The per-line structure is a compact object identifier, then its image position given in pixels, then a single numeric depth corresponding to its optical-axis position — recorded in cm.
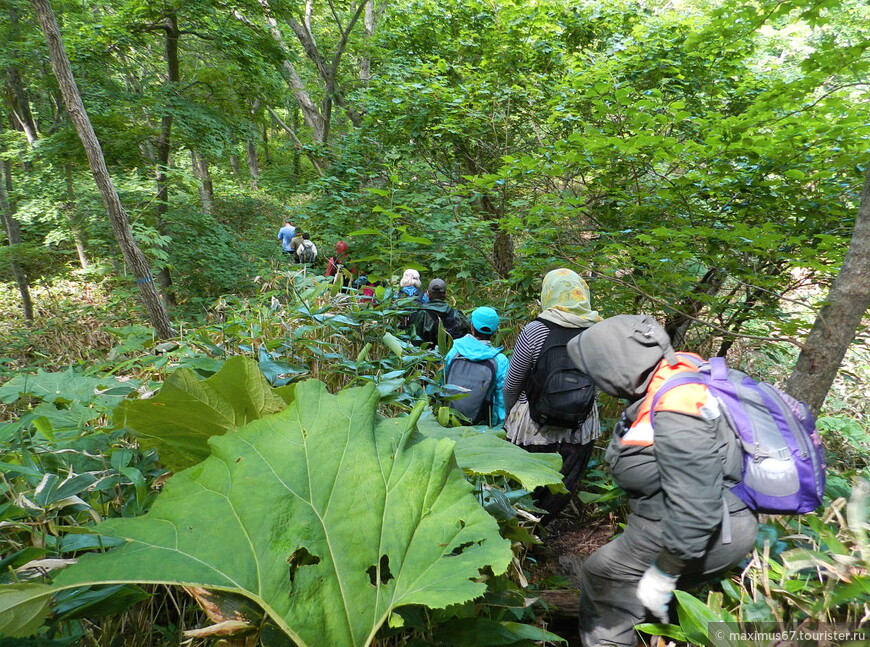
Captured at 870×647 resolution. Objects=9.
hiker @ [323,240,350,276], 658
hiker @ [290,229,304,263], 886
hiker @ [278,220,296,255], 1017
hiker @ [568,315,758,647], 162
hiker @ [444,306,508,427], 296
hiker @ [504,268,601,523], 281
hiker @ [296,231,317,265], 806
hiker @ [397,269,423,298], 457
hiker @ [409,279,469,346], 408
